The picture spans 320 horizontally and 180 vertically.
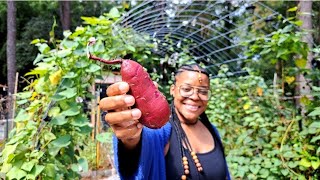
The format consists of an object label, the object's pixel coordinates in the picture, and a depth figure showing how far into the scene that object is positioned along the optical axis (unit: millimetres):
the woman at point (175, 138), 788
